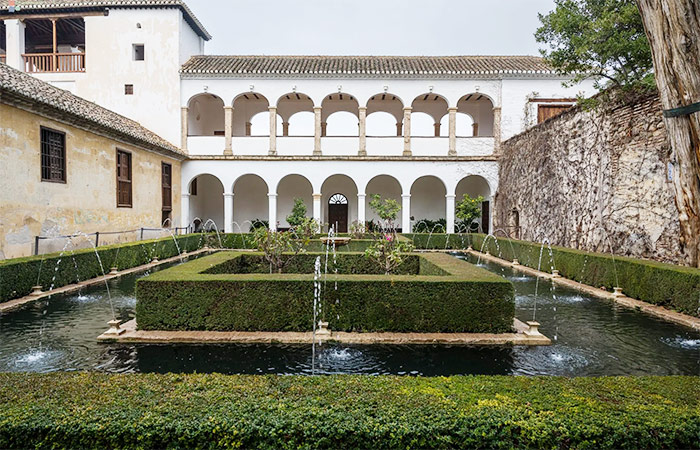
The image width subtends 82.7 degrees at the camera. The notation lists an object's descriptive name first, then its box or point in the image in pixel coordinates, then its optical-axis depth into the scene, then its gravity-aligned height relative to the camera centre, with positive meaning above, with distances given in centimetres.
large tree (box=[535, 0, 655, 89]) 955 +450
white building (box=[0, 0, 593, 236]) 1916 +585
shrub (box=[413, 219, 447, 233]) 2150 -72
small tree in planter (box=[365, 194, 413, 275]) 755 -81
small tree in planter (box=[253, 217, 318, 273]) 808 -72
